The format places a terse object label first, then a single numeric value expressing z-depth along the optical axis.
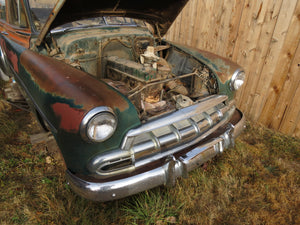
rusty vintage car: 1.31
